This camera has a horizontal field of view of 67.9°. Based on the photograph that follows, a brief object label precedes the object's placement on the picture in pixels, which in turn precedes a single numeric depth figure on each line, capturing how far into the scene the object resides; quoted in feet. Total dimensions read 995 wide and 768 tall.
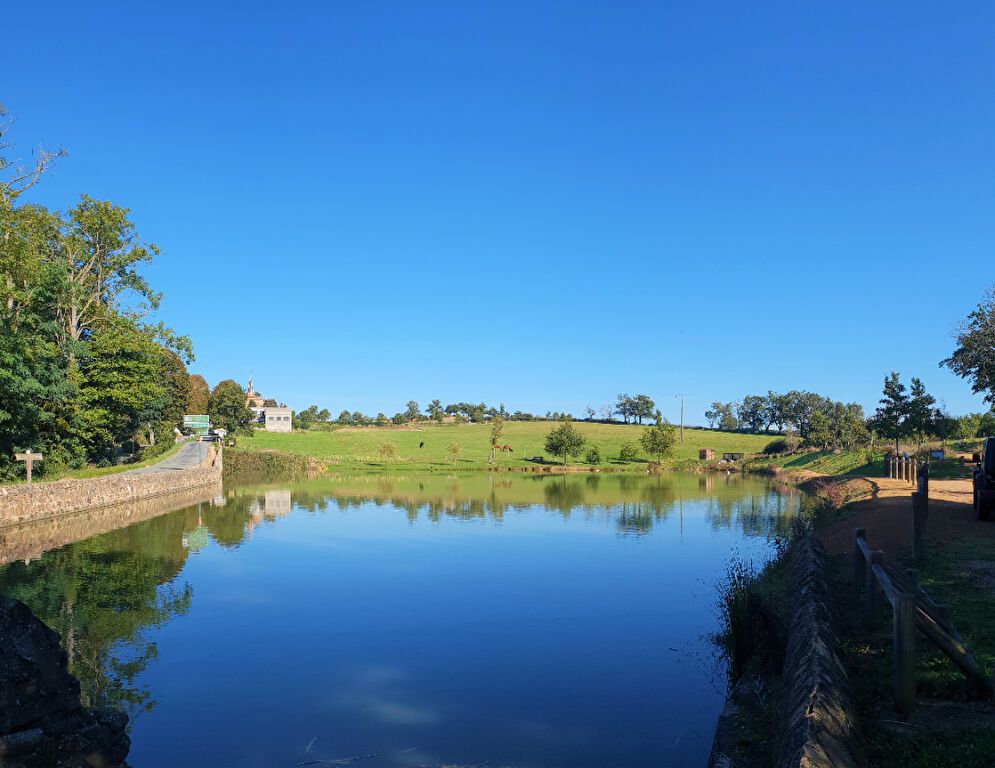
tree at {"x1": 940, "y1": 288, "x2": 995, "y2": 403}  111.45
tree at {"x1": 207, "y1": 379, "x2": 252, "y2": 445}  309.63
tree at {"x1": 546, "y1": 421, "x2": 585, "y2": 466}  261.65
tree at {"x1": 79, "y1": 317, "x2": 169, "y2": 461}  141.69
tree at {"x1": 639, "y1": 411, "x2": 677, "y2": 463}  264.31
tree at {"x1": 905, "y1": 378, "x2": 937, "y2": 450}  159.63
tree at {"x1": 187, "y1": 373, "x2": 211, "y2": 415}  335.57
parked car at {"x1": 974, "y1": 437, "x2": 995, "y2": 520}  63.87
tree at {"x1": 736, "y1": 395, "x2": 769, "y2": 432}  469.98
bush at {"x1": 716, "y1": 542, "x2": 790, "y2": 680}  35.88
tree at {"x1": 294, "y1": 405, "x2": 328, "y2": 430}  470.06
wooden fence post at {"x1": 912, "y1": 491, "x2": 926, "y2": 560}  46.03
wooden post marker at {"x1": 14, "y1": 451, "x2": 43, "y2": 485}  101.19
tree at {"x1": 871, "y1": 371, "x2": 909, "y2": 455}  163.22
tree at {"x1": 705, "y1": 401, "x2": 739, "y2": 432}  482.28
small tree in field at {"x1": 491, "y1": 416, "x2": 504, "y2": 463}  267.66
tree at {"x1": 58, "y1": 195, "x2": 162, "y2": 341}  143.84
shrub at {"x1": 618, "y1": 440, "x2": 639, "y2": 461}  289.53
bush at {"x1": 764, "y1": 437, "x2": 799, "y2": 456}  297.12
